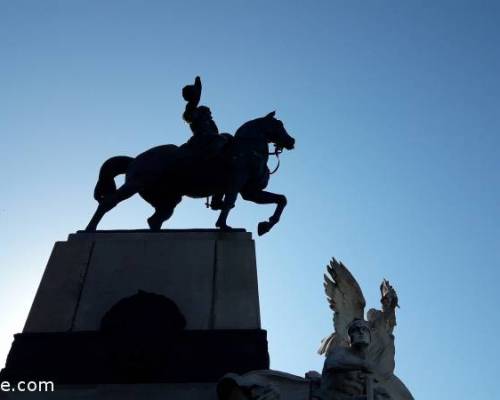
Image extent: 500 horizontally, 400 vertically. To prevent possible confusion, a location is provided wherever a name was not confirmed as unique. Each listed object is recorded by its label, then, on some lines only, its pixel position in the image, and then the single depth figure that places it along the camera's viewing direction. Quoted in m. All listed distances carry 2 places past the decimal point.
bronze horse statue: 9.12
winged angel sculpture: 5.96
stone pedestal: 6.59
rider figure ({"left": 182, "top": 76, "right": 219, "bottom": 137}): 9.40
